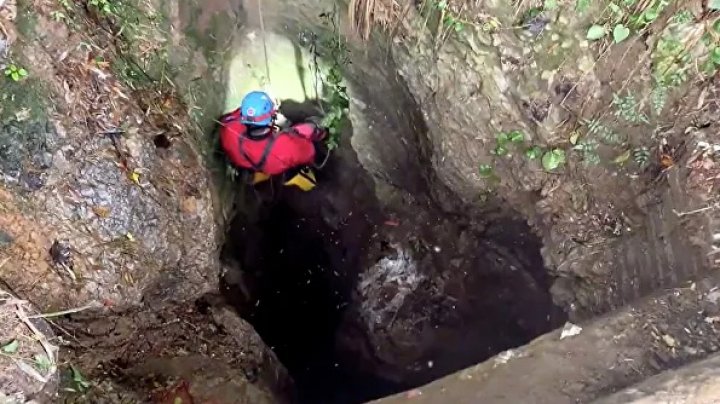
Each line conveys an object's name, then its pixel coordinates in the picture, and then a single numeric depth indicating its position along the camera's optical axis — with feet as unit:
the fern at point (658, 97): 9.84
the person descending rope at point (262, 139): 14.43
